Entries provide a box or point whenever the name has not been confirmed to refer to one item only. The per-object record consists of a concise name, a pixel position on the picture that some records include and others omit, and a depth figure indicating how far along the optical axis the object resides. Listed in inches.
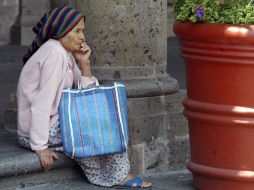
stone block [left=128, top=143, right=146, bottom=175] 385.6
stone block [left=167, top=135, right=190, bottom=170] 404.3
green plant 334.8
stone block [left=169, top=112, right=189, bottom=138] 402.4
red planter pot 333.1
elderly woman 345.8
